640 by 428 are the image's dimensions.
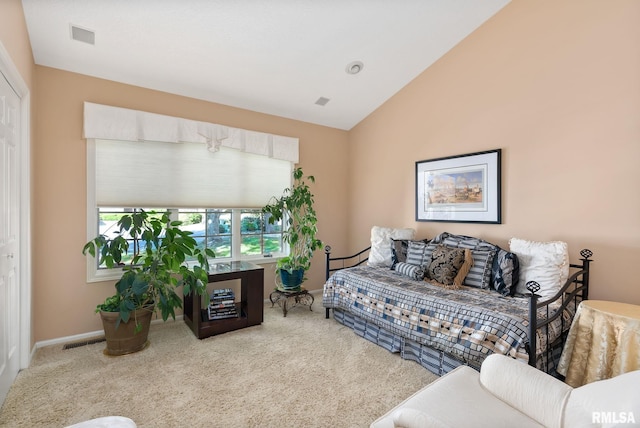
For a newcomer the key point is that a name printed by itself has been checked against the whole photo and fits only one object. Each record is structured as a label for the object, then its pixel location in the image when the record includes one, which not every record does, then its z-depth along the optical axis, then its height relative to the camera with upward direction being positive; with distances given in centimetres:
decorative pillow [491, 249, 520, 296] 256 -55
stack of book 310 -99
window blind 298 +39
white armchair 108 -82
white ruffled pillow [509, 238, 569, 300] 238 -44
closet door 195 -18
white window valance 288 +86
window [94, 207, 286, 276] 351 -27
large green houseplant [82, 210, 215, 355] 254 -62
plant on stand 368 -25
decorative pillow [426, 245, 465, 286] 277 -51
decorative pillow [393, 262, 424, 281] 296 -61
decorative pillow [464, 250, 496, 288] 271 -54
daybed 199 -73
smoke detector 332 +161
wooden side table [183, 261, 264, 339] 300 -97
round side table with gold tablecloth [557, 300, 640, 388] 175 -81
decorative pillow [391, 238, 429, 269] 342 -45
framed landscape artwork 306 +25
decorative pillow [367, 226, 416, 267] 363 -41
